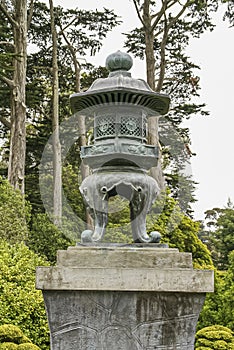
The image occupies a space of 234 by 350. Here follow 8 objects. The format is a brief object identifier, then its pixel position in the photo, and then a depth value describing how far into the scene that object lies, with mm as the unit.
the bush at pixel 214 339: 8375
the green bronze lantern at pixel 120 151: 4266
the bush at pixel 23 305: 7775
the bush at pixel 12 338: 6652
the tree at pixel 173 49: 16812
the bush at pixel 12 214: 12219
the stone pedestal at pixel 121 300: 3807
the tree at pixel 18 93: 14914
